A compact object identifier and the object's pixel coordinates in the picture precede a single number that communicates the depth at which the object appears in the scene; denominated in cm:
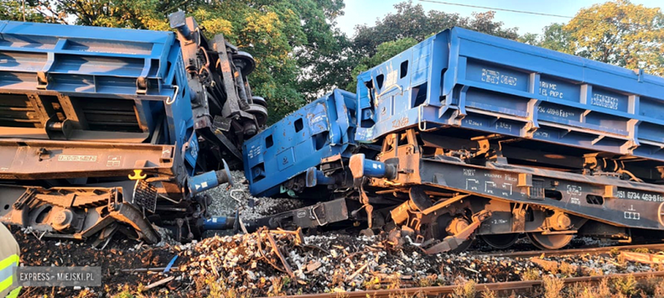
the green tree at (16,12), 977
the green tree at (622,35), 2189
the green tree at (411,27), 2133
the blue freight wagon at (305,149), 792
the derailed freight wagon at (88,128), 476
